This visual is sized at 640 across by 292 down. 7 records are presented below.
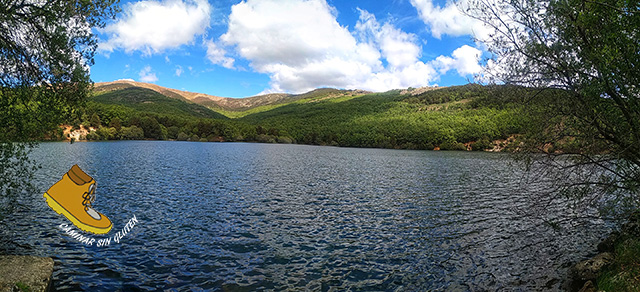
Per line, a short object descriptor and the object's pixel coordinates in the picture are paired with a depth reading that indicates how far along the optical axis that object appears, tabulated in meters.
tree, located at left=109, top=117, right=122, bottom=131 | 154.25
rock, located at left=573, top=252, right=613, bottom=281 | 12.19
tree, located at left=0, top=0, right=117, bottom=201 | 13.34
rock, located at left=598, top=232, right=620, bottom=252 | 15.38
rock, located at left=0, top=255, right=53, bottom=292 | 8.84
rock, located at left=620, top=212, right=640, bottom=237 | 14.70
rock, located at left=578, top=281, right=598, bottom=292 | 10.75
